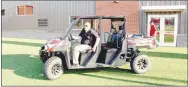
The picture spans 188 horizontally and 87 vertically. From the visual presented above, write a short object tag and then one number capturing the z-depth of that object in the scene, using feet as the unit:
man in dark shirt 27.45
